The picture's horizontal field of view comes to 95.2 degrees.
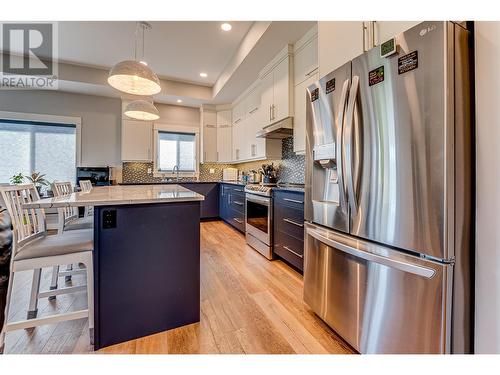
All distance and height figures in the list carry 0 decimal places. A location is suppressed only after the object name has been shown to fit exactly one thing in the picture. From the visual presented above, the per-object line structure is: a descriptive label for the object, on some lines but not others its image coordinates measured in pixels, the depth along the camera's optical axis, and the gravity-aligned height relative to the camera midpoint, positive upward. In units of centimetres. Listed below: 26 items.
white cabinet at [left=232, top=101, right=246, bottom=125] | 459 +151
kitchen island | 136 -51
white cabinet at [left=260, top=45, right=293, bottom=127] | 288 +134
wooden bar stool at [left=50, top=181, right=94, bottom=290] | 195 -39
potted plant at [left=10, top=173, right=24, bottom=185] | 404 +6
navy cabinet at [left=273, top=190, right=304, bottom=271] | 225 -44
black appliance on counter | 441 +16
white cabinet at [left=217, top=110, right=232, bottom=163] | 514 +111
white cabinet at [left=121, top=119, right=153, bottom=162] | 475 +91
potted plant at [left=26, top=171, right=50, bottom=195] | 419 +6
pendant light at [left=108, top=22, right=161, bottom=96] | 192 +95
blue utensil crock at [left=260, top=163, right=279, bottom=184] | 368 +20
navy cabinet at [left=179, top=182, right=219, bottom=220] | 490 -30
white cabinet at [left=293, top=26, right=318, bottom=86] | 251 +150
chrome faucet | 528 +33
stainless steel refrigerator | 93 -4
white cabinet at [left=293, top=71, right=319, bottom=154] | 267 +81
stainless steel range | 281 -47
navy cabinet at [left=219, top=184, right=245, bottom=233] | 390 -39
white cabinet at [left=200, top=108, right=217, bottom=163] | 518 +111
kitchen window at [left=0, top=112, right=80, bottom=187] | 412 +68
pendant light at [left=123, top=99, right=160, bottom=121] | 284 +92
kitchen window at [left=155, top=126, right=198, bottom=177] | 518 +77
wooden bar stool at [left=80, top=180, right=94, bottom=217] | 268 -6
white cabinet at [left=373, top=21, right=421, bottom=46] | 113 +83
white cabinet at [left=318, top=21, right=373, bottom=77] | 137 +95
